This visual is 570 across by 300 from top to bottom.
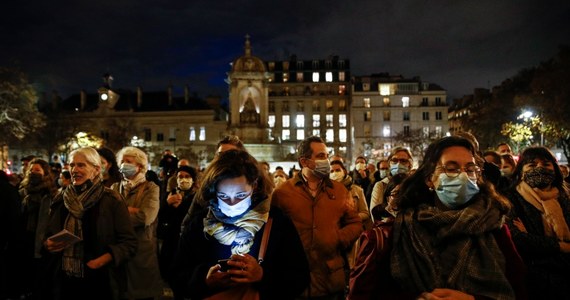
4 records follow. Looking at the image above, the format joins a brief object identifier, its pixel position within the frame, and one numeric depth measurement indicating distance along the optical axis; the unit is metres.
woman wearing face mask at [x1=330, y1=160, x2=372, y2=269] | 6.46
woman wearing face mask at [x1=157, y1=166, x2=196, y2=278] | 5.61
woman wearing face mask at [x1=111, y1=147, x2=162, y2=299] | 5.64
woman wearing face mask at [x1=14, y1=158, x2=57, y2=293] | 6.89
